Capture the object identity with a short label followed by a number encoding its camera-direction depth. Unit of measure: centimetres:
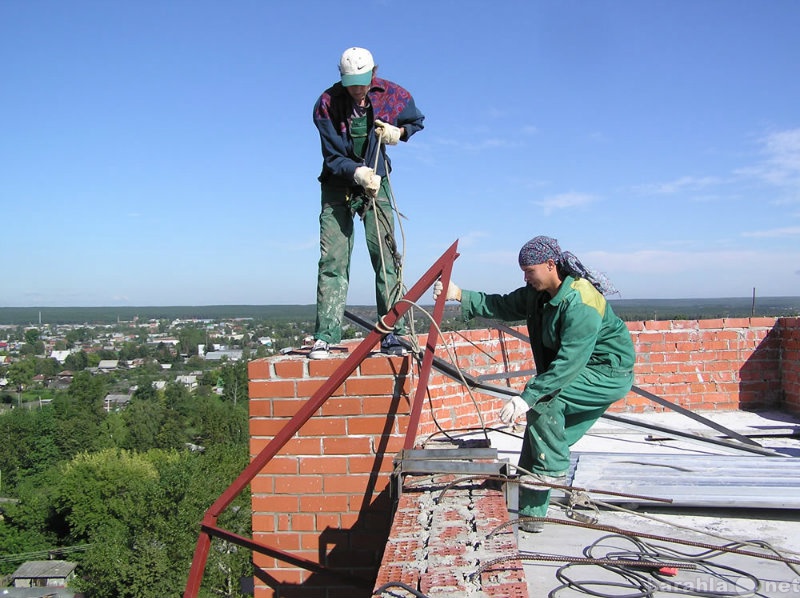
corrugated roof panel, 361
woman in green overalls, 314
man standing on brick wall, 351
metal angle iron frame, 286
